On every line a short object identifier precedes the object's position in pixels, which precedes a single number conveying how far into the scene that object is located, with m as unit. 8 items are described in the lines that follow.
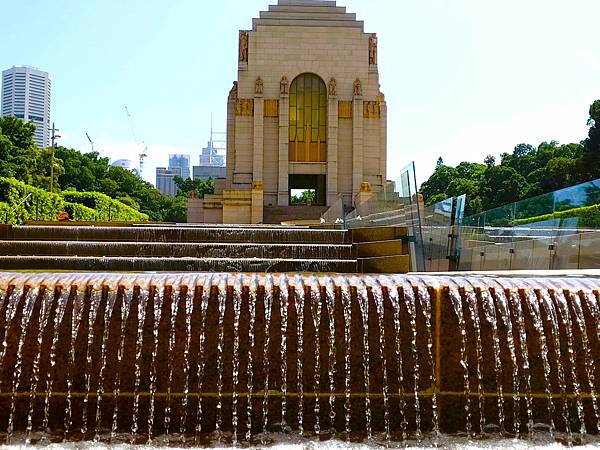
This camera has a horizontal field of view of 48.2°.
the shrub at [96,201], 54.47
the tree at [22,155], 57.19
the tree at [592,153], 52.81
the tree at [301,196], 99.75
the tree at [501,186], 73.06
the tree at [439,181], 105.81
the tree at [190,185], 104.12
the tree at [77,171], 83.88
